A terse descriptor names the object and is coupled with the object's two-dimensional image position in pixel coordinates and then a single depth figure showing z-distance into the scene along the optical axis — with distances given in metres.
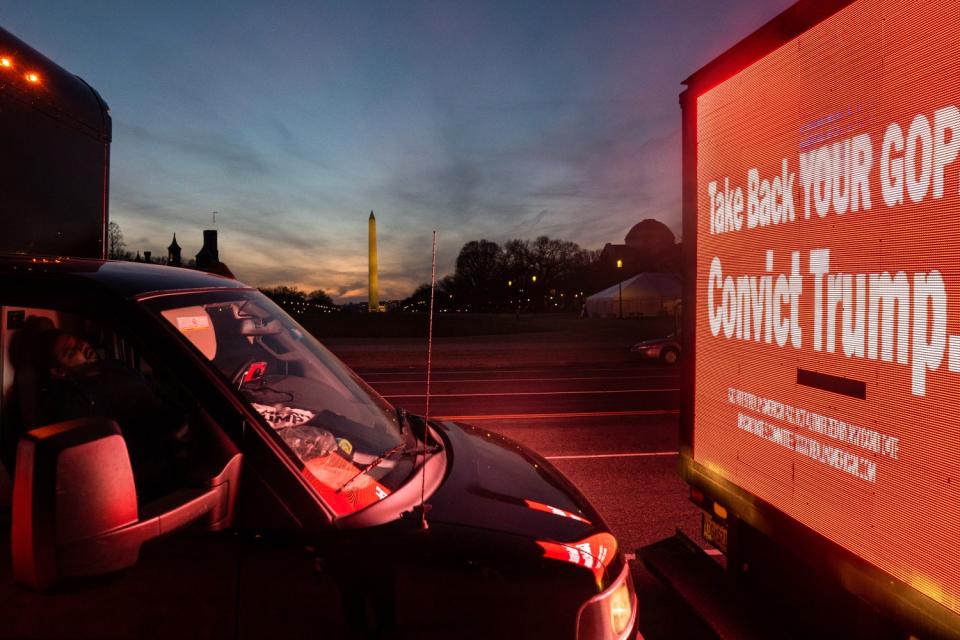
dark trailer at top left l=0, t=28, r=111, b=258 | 2.95
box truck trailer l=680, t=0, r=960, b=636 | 1.71
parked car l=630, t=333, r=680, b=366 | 19.47
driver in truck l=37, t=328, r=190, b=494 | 1.96
